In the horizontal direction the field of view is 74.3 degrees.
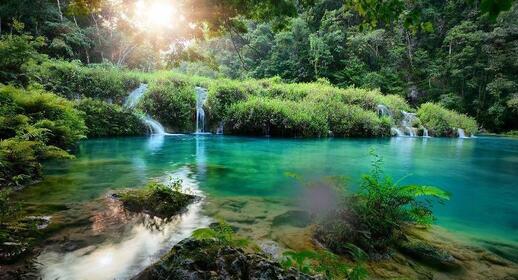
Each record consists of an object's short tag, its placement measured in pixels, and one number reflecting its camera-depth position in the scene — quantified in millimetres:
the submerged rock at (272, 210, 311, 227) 5298
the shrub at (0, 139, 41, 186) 6551
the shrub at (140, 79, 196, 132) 22391
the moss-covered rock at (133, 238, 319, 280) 2318
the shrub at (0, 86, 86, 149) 8555
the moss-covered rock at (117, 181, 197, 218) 5555
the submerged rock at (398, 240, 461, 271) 4123
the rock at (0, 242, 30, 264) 3480
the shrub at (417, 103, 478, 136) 27578
